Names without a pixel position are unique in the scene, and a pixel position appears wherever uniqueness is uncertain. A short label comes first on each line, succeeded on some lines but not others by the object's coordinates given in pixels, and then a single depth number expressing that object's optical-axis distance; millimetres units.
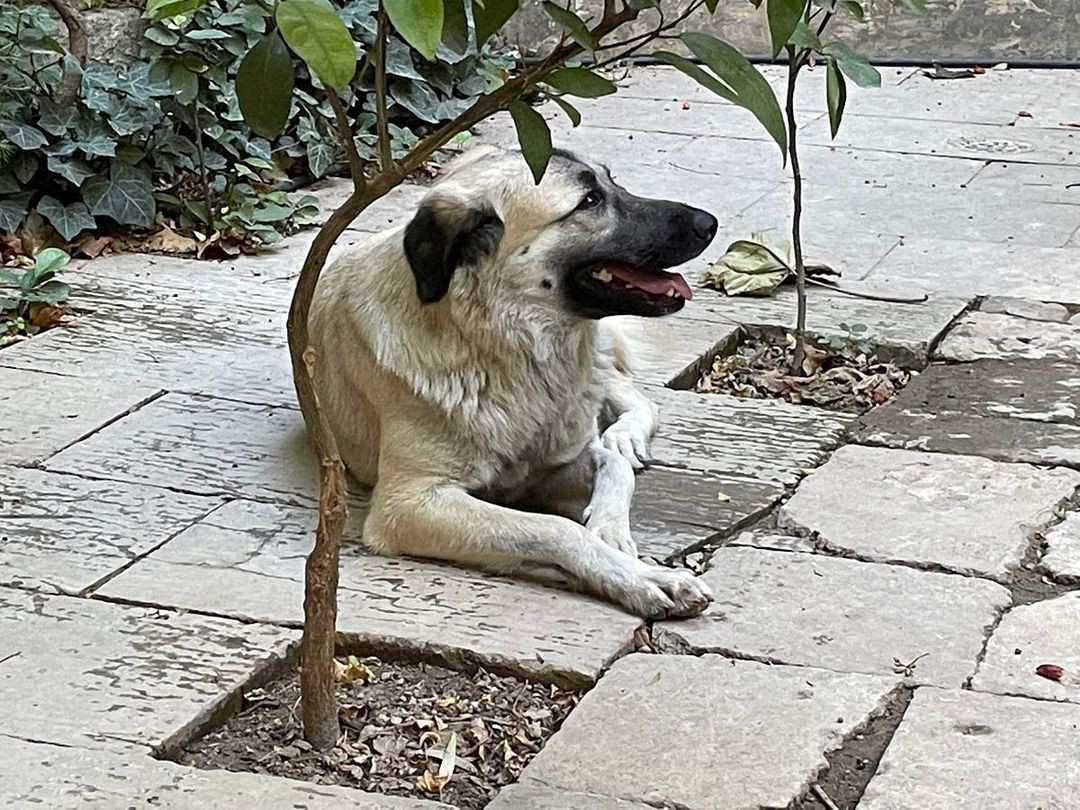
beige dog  3748
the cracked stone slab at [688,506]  3854
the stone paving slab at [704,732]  2775
